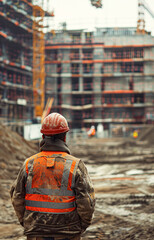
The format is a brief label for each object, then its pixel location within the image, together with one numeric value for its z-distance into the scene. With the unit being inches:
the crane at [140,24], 2305.7
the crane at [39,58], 2001.7
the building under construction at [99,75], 2097.7
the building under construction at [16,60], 1788.9
